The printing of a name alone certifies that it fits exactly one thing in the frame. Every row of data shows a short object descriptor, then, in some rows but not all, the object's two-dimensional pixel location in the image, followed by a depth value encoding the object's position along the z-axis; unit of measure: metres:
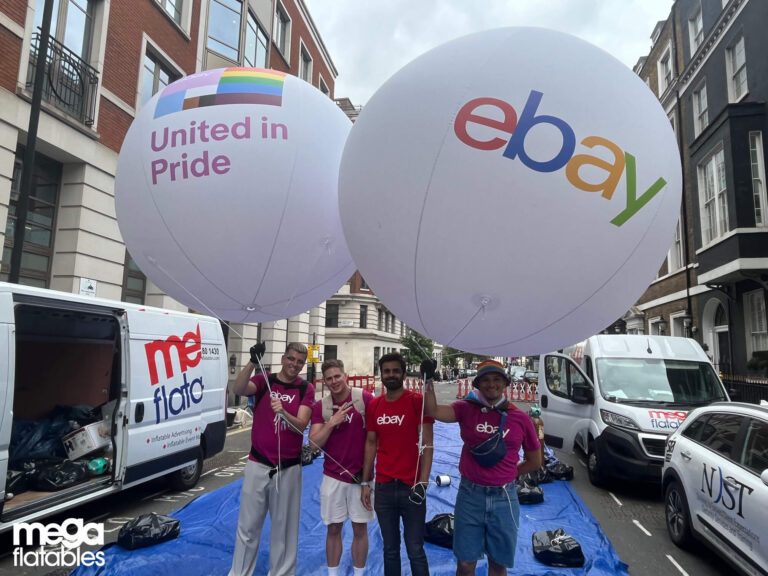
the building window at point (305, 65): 23.91
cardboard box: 5.69
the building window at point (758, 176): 13.01
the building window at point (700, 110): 16.95
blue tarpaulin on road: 4.06
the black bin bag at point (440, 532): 4.45
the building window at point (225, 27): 16.02
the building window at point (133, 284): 12.67
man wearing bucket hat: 3.20
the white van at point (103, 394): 4.61
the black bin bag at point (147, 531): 4.36
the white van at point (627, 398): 6.37
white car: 3.56
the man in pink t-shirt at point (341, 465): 3.56
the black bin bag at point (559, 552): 4.17
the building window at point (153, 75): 13.14
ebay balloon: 2.17
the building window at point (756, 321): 12.99
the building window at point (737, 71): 14.26
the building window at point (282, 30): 20.84
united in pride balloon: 3.12
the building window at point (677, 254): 18.73
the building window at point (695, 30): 17.53
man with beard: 3.30
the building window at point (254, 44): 17.52
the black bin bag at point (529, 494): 5.89
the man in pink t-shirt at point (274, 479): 3.70
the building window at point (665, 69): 20.47
